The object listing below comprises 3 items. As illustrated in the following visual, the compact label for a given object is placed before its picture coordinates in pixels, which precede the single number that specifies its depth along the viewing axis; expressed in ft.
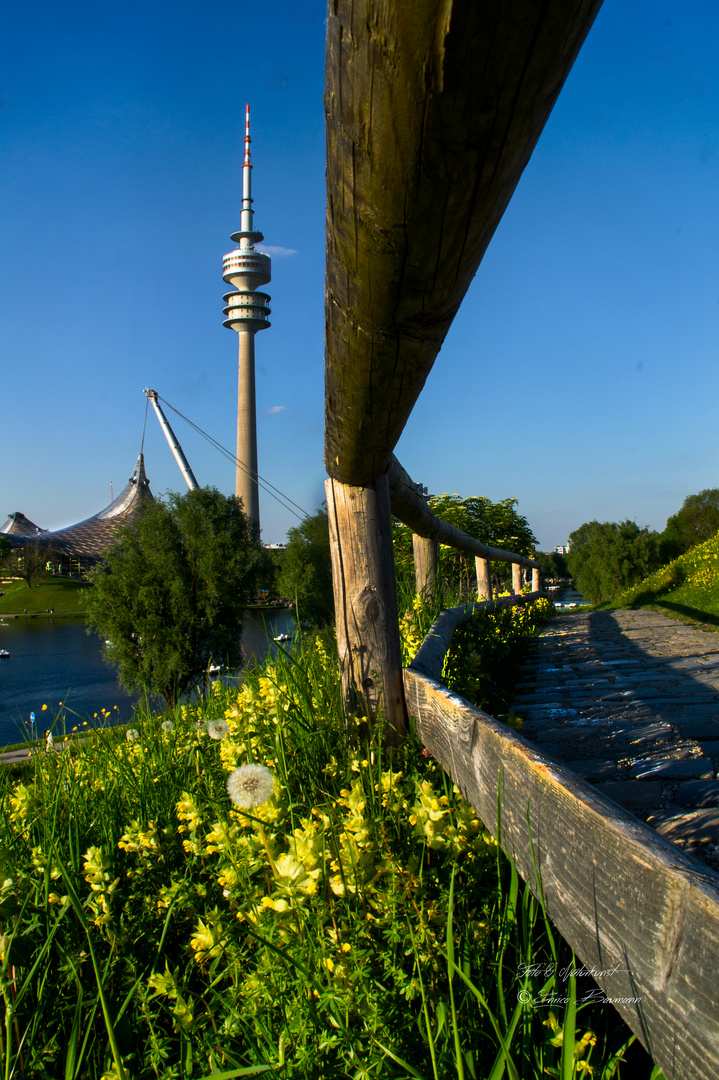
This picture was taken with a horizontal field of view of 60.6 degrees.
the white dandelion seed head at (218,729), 6.93
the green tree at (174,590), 90.02
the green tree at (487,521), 71.82
